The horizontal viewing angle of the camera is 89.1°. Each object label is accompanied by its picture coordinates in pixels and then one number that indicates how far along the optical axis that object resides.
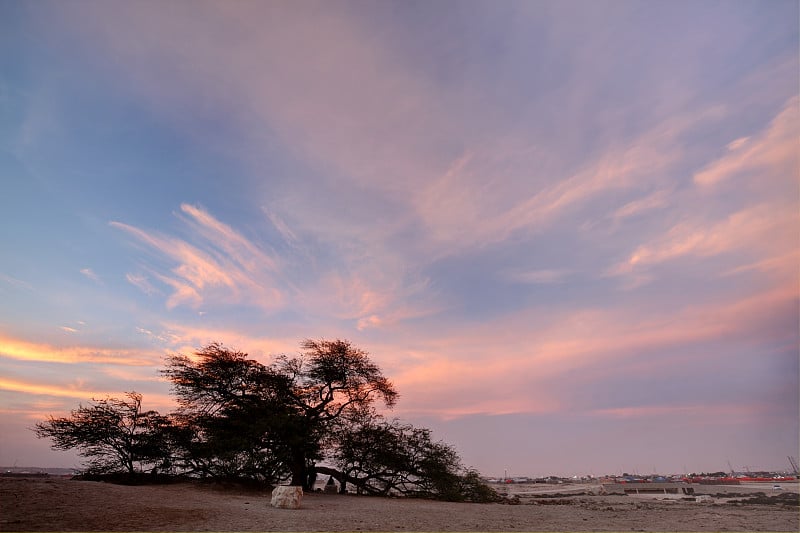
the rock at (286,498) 15.23
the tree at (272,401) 23.62
